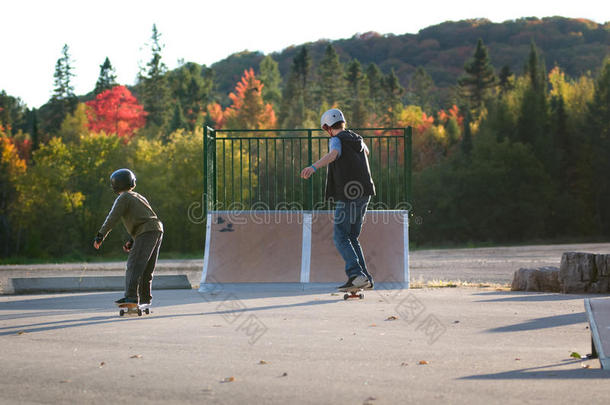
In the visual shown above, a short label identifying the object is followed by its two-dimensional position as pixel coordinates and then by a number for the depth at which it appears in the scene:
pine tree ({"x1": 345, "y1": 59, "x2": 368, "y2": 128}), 93.88
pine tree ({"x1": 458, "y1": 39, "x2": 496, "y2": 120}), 89.38
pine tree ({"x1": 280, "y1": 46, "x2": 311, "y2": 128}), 86.12
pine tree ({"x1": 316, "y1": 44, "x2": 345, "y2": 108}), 94.09
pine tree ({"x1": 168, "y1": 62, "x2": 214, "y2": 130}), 98.56
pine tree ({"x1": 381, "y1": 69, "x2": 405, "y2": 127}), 91.02
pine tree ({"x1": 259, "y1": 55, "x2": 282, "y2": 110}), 106.13
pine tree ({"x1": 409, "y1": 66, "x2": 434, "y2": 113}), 107.44
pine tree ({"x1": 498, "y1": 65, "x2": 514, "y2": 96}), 89.40
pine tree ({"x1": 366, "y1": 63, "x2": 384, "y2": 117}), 96.07
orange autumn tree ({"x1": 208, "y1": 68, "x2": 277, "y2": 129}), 84.44
